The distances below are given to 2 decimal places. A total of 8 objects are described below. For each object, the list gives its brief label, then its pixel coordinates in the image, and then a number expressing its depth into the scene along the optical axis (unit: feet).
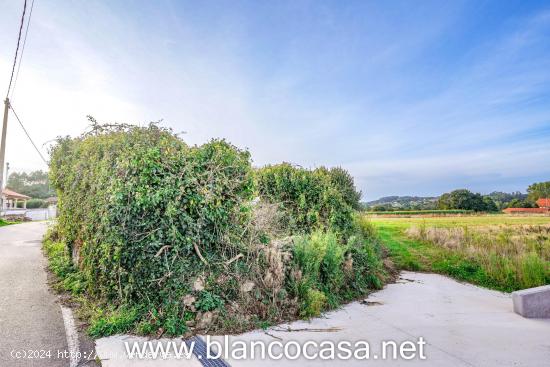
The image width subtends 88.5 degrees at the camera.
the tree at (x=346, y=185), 34.06
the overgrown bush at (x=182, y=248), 13.24
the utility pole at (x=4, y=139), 53.57
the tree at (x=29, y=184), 189.67
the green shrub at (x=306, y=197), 27.81
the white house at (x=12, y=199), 134.97
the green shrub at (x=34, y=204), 156.52
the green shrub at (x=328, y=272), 15.81
